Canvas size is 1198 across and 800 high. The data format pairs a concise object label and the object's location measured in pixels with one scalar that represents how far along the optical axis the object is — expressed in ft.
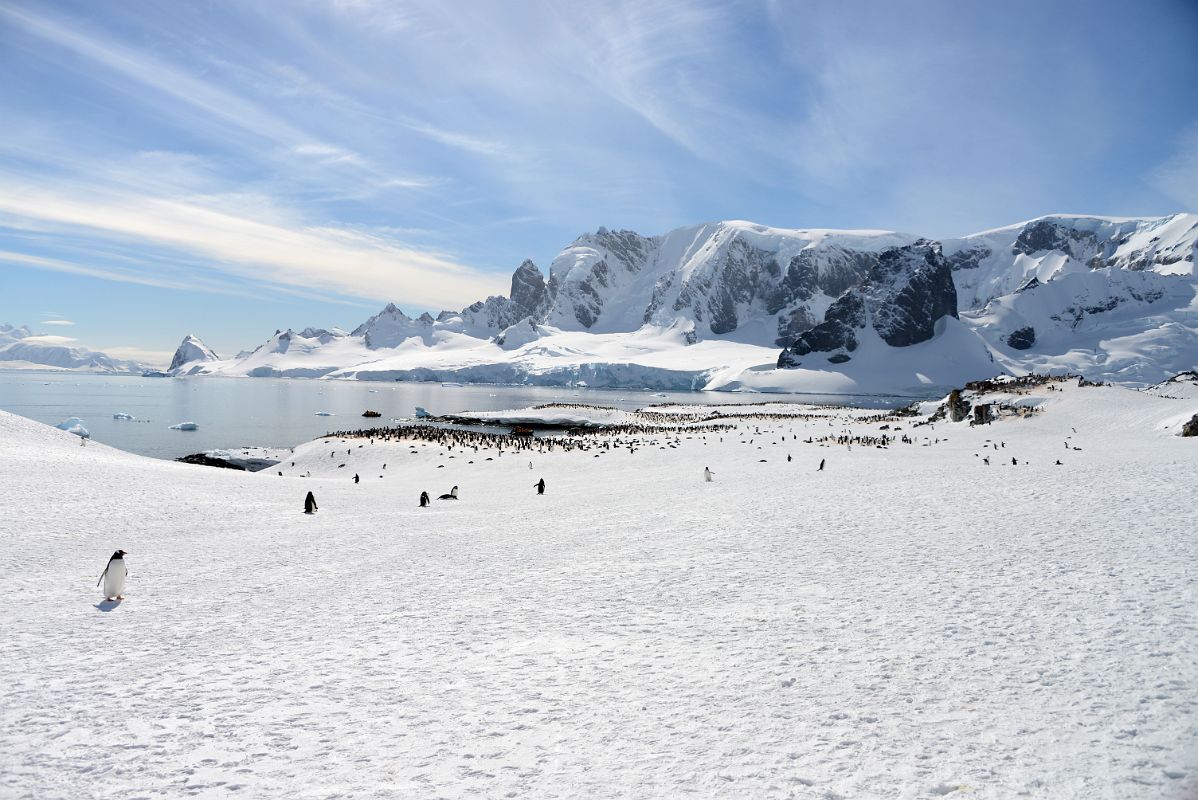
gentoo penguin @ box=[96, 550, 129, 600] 34.63
